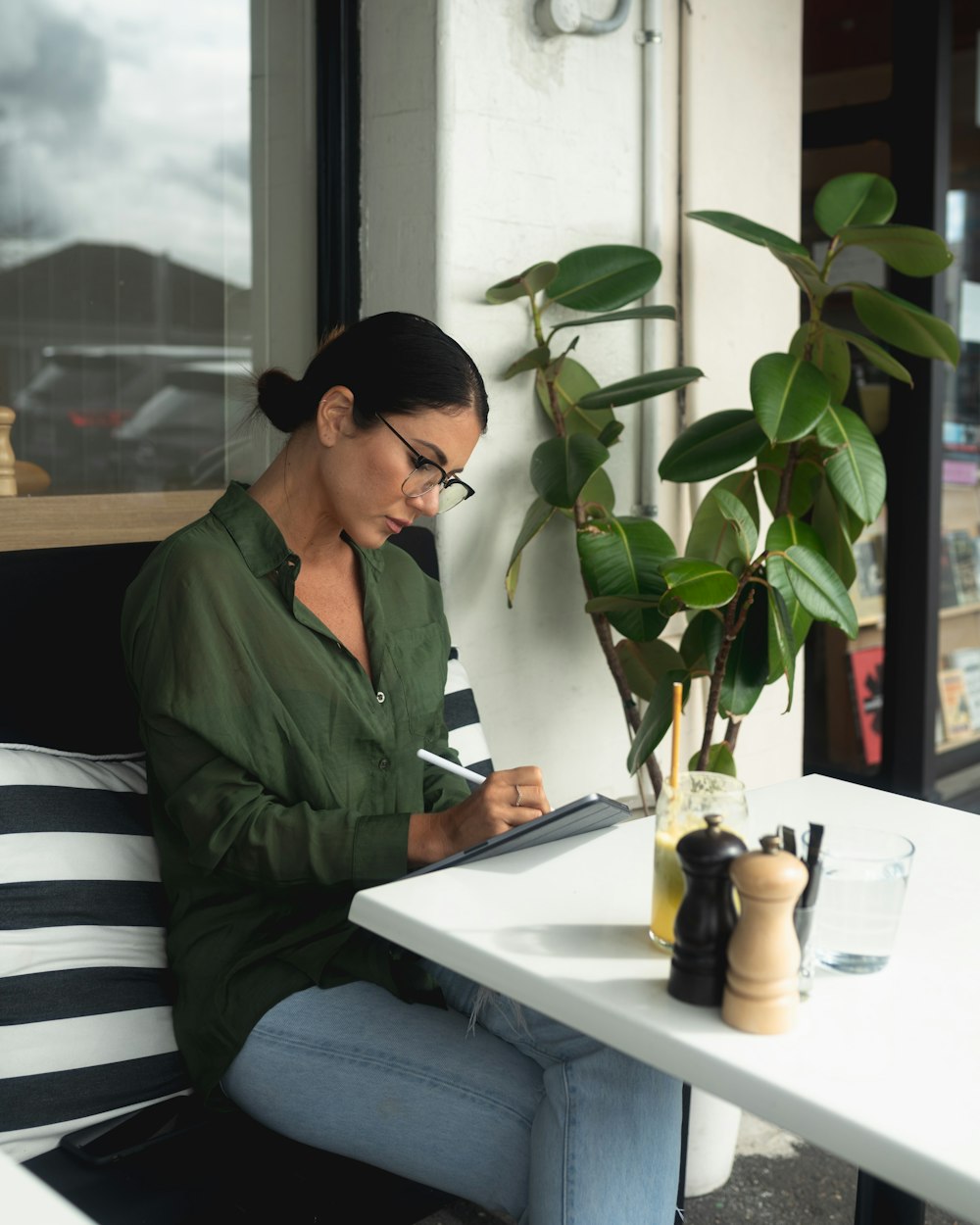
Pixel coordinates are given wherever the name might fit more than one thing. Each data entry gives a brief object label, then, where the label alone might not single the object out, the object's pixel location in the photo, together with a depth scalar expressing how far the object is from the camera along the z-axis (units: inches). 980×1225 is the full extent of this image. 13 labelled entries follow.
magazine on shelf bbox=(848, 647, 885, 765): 163.8
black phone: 58.7
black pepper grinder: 43.0
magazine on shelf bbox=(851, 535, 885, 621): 161.6
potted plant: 90.3
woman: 57.2
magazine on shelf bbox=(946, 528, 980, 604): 167.5
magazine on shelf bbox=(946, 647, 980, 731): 169.6
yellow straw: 48.8
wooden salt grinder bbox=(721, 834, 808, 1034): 41.4
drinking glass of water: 46.3
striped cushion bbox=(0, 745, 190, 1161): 59.3
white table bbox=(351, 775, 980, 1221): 36.7
